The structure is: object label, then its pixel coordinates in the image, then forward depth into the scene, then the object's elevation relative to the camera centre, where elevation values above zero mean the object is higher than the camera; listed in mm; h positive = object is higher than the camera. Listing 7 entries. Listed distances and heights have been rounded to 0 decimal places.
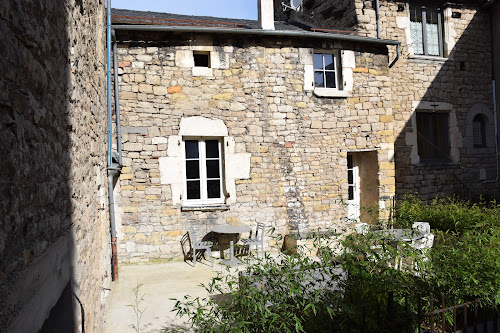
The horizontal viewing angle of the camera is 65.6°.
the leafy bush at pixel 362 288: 2682 -970
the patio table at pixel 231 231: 6949 -1114
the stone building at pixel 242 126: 7102 +839
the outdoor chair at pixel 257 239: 7141 -1340
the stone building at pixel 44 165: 1265 +47
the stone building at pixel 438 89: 9555 +1886
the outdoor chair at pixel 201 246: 6890 -1355
